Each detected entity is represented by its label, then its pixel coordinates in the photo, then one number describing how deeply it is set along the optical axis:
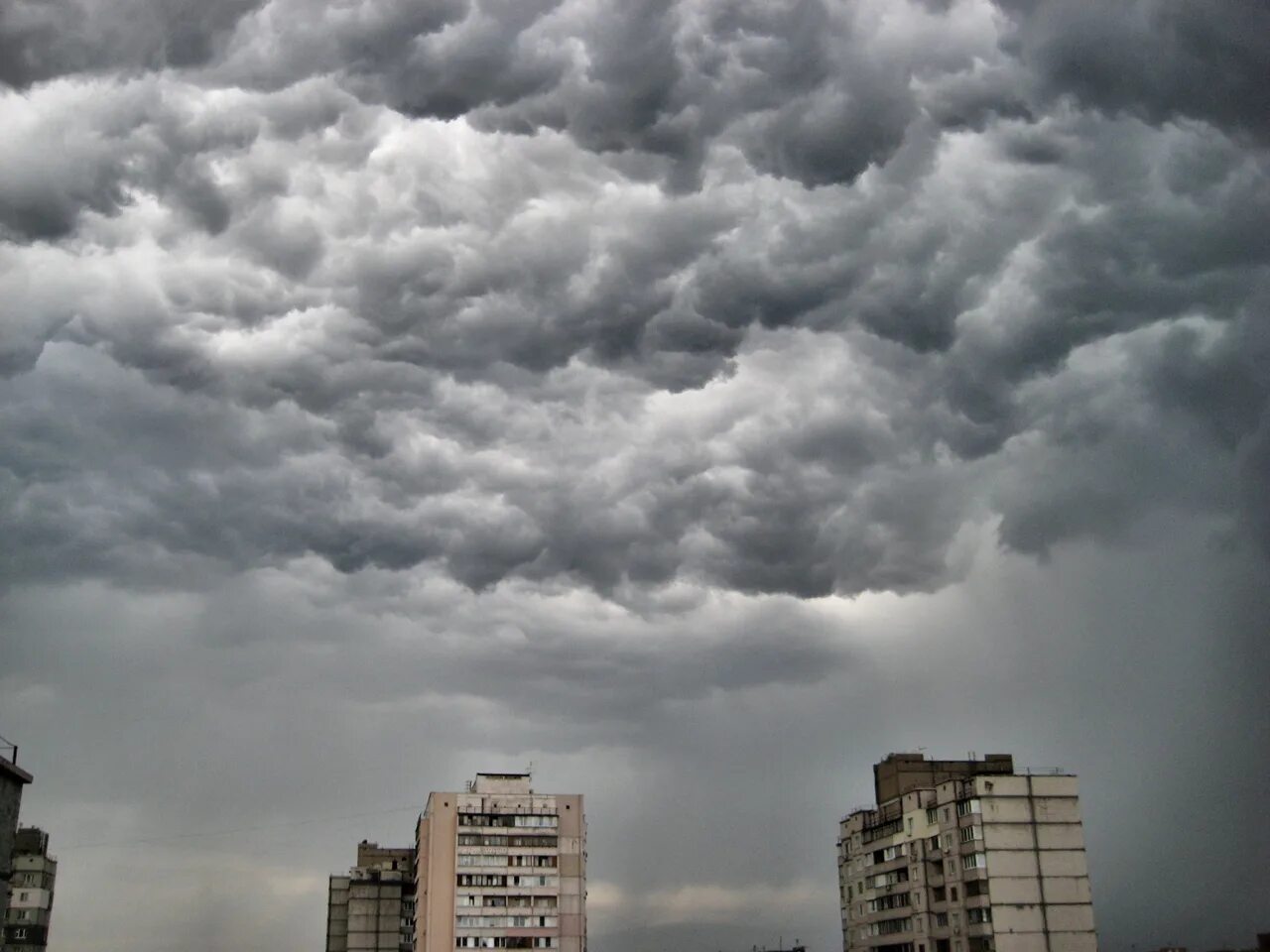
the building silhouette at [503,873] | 159.12
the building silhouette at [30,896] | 172.38
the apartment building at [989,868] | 132.12
